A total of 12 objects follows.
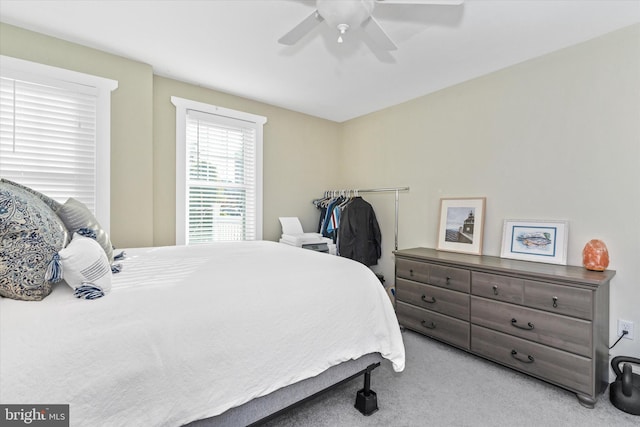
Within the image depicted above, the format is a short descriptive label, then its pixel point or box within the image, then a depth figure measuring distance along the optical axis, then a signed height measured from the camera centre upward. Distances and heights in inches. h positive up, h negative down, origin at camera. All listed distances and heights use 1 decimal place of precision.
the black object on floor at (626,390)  68.9 -43.0
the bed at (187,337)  34.9 -19.4
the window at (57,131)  84.9 +24.1
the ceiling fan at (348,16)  58.6 +42.2
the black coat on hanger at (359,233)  141.3 -11.1
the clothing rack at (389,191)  140.0 +10.5
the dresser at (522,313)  71.9 -29.7
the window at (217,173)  120.3 +16.3
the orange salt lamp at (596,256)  79.9 -11.7
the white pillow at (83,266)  43.9 -9.1
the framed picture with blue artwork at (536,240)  90.0 -9.0
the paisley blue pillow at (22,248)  39.6 -5.7
